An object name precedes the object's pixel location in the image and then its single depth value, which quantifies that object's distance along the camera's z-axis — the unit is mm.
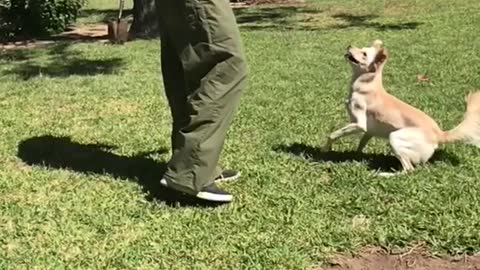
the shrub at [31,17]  14234
